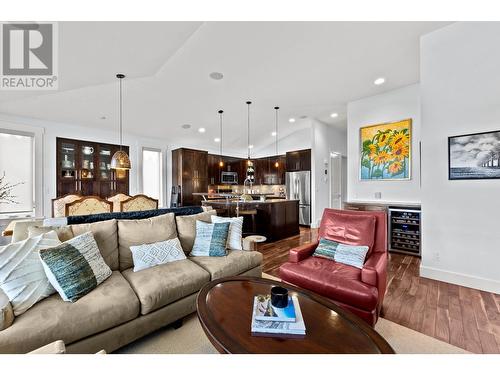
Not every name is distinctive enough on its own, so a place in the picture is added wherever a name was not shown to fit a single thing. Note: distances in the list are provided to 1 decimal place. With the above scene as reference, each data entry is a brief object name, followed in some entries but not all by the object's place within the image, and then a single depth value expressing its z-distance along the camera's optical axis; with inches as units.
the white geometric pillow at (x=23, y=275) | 55.8
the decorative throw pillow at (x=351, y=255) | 85.0
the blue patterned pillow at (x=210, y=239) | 98.7
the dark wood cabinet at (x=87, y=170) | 195.6
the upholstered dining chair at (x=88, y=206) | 124.0
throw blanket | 85.4
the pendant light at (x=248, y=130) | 203.3
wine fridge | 145.1
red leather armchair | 68.6
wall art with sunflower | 159.2
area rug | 64.1
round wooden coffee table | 41.8
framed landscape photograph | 98.5
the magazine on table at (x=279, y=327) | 45.7
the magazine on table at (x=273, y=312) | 48.4
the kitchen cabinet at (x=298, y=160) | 259.0
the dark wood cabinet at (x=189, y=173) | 259.0
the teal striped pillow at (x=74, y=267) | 60.6
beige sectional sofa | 51.6
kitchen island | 191.8
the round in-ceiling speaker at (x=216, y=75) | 146.0
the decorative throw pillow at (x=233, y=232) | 108.7
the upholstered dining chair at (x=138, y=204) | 145.2
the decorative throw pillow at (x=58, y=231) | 69.4
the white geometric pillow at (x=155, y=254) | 83.5
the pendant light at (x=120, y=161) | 133.3
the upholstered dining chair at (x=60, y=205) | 128.9
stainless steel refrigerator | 253.6
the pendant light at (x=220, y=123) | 210.3
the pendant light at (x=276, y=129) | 211.0
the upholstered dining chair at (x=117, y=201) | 149.4
